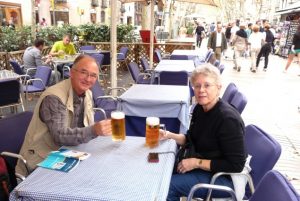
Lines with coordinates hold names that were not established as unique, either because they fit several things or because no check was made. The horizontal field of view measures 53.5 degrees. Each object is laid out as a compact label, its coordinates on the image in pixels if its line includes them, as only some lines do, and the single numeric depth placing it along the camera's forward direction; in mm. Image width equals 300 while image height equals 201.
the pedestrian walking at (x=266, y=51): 10625
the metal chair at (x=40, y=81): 5191
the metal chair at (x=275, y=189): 1163
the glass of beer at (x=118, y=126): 1749
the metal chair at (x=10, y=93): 4129
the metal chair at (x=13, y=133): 2082
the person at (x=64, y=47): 7652
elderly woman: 1860
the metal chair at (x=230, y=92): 3156
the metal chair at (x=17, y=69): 5711
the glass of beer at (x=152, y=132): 1847
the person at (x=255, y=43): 10328
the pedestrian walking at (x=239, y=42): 10587
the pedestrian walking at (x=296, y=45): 9621
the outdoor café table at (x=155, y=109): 3125
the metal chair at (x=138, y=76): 5656
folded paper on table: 1570
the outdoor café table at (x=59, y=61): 6621
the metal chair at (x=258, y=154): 1761
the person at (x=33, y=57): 6246
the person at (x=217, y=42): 9992
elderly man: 1782
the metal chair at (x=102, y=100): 4109
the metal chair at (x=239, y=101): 2718
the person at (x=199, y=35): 18842
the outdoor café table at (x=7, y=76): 4392
